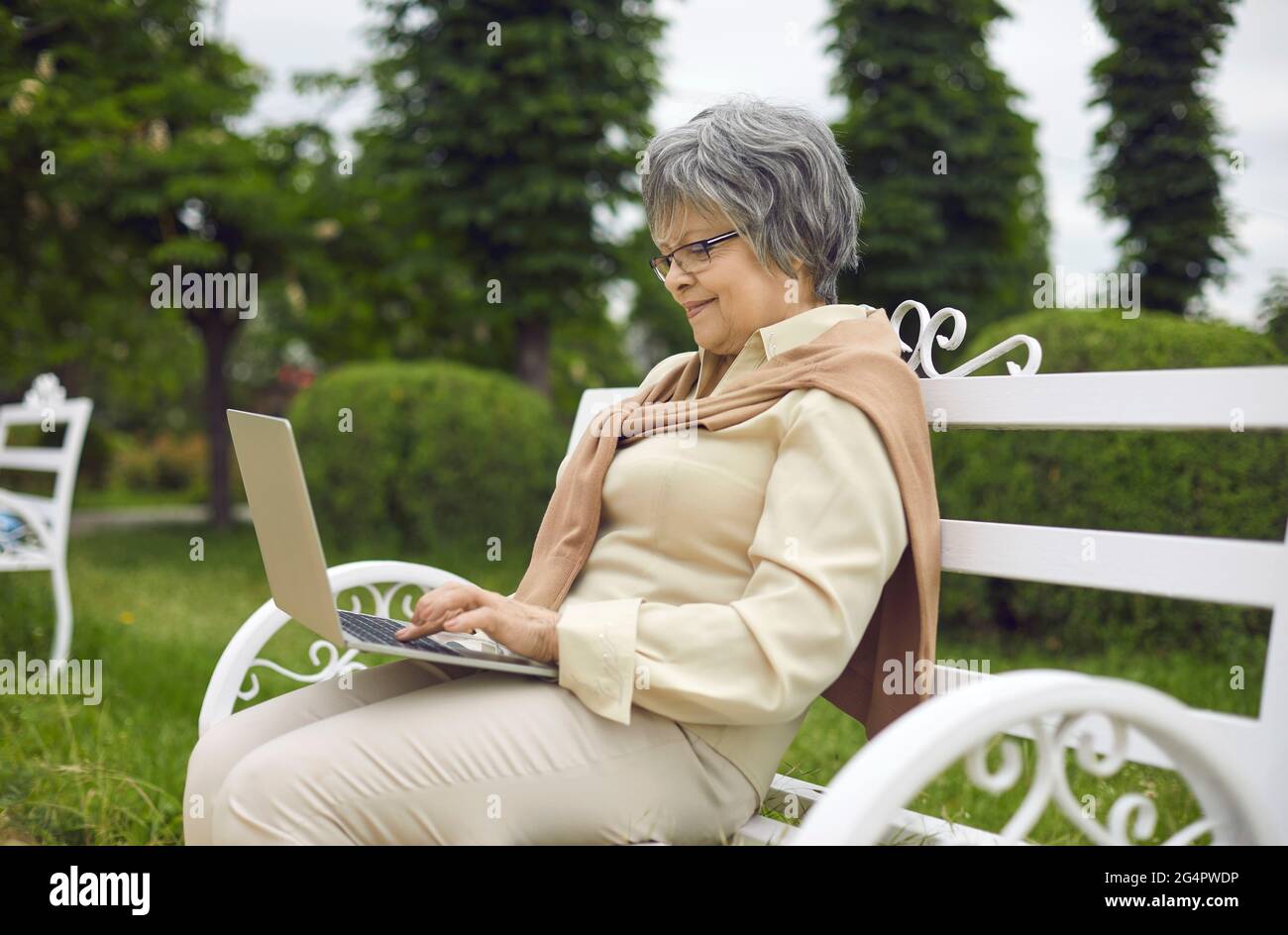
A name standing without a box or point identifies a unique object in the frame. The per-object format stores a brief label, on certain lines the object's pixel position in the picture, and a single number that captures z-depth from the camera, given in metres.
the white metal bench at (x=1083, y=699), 1.25
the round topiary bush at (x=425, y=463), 9.44
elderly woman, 1.73
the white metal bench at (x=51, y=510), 5.20
